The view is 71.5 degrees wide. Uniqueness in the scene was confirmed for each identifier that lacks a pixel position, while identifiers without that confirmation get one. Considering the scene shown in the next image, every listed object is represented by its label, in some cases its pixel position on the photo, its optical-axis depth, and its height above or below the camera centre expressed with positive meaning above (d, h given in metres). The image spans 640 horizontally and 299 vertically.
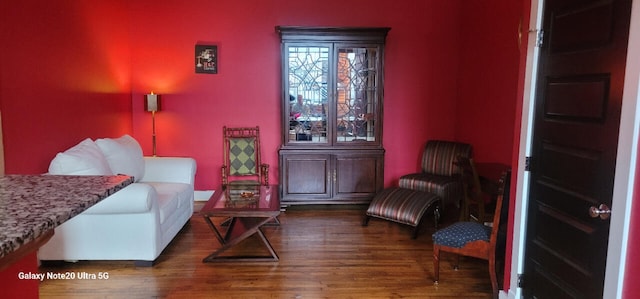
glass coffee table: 3.42 -0.82
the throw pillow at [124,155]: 3.85 -0.47
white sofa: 3.25 -0.92
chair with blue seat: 2.87 -0.87
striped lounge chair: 4.59 -0.72
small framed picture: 5.18 +0.54
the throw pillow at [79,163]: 3.24 -0.45
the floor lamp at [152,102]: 5.05 +0.01
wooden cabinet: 4.84 -0.12
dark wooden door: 1.91 -0.15
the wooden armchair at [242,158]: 5.17 -0.62
